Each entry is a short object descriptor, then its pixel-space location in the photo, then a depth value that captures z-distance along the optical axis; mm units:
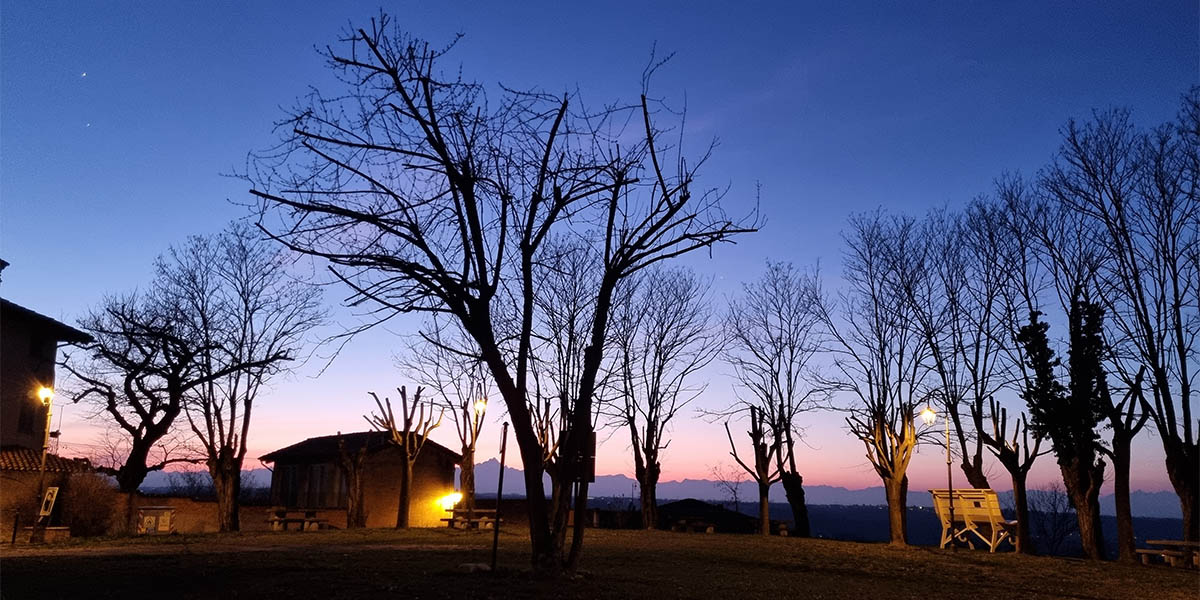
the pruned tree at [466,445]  31981
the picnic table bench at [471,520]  28156
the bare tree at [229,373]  30750
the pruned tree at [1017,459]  24047
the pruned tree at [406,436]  28781
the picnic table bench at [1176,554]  18375
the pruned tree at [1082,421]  22094
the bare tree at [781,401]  31281
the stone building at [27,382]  30047
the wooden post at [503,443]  10857
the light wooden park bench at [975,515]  23094
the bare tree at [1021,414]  23469
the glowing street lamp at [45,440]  24895
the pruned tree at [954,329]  25078
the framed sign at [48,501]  23500
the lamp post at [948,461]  23000
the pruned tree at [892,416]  23844
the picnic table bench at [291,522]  28130
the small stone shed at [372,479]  42406
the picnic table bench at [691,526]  32156
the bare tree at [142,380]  33500
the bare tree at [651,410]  32531
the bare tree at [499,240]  11305
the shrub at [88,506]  29312
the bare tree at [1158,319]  18547
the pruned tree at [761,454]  31453
